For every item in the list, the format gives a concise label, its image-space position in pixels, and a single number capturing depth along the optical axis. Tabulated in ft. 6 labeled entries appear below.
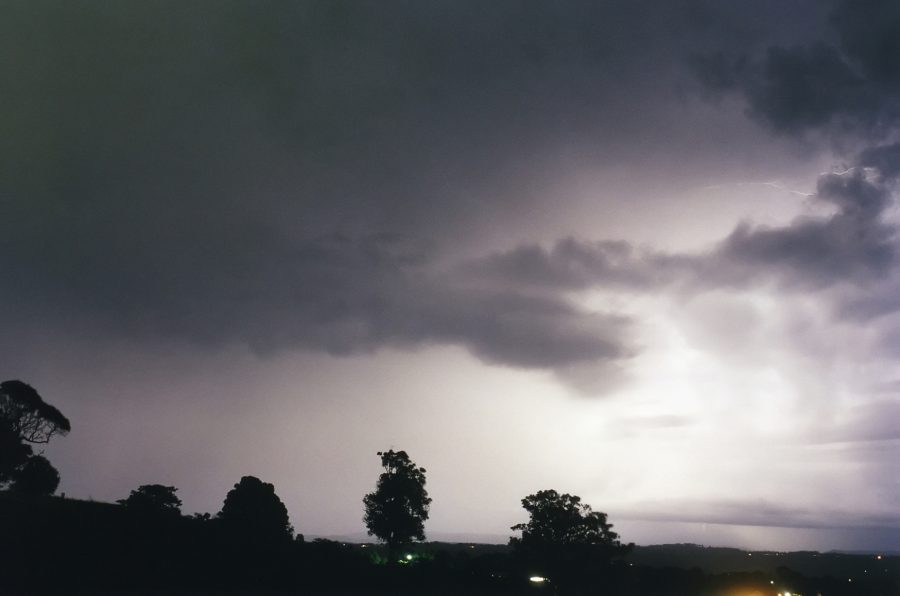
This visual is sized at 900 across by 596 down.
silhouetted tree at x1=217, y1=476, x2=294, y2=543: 279.08
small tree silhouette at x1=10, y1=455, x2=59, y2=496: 248.93
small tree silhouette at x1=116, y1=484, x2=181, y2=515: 218.59
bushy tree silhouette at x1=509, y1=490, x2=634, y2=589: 296.96
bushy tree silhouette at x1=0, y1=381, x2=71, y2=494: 244.42
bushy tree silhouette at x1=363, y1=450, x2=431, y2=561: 298.56
